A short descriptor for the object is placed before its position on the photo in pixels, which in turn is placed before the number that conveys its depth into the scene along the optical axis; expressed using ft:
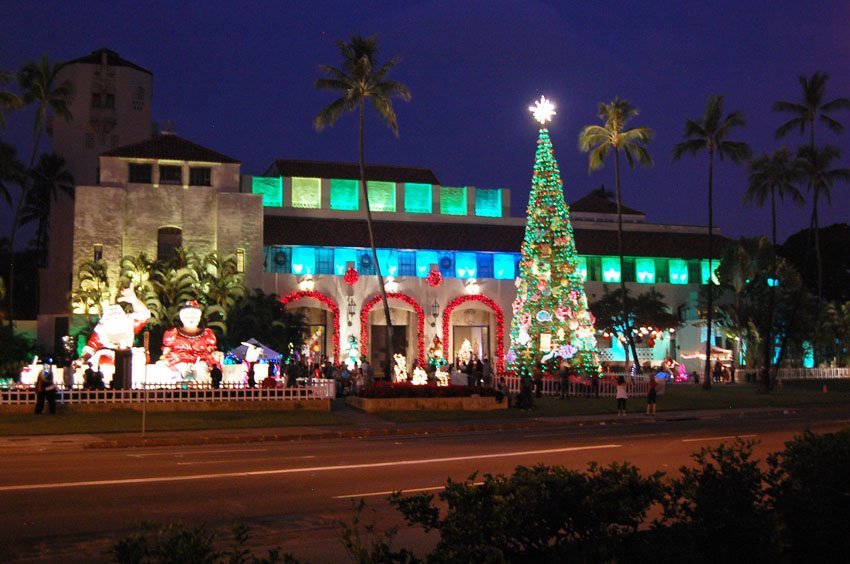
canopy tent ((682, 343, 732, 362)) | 201.57
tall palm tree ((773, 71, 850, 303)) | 167.12
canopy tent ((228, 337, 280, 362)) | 116.67
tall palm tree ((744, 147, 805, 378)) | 175.01
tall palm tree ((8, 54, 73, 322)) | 162.30
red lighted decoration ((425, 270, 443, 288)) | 180.34
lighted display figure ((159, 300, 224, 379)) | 104.83
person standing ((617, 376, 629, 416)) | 107.76
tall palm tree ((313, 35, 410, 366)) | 144.25
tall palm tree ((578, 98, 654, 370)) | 159.94
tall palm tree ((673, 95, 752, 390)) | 162.50
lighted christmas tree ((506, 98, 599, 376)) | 134.41
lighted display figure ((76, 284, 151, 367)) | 103.40
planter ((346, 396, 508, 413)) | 104.47
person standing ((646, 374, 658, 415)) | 108.37
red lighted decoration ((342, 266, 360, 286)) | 175.11
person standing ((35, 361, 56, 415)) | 90.84
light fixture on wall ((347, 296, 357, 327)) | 176.76
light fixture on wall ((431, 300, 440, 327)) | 181.49
